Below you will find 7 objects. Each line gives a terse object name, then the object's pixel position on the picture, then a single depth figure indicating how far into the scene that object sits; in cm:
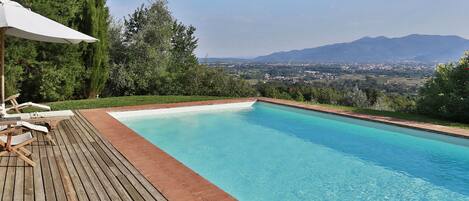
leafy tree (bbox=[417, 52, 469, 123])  1092
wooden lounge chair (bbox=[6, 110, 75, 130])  681
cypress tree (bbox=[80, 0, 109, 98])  1420
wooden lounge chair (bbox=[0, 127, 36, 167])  472
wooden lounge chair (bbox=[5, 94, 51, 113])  766
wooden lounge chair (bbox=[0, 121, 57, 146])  518
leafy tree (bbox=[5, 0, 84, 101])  1190
